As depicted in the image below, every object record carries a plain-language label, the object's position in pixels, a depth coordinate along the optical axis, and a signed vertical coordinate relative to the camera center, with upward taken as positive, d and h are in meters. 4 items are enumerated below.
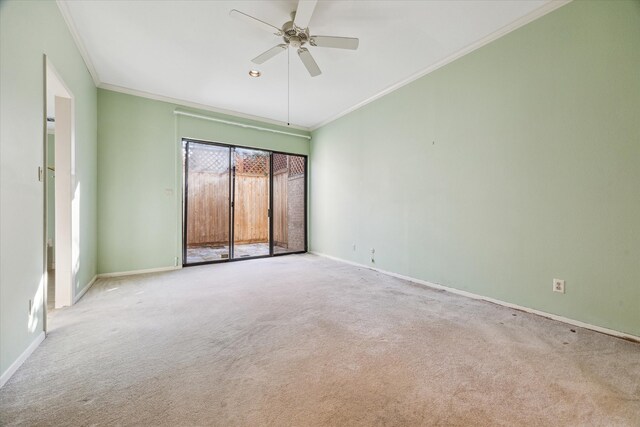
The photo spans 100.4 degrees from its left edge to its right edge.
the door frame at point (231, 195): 4.58 +0.34
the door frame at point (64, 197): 2.72 +0.16
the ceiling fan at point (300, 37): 2.16 +1.64
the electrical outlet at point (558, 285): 2.35 -0.65
